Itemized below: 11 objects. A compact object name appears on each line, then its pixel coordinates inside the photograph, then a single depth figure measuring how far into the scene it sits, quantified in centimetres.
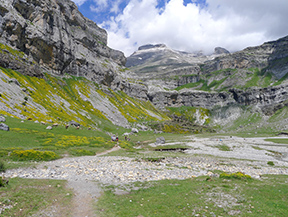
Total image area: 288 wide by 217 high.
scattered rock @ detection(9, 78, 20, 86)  8806
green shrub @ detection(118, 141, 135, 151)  5860
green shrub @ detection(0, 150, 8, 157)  2761
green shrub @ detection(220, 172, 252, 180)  2309
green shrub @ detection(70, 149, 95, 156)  3862
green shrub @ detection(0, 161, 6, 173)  2155
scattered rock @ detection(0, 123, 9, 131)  4103
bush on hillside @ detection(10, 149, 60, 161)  2794
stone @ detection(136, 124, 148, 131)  13094
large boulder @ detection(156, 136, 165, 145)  8026
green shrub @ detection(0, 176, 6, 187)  1622
